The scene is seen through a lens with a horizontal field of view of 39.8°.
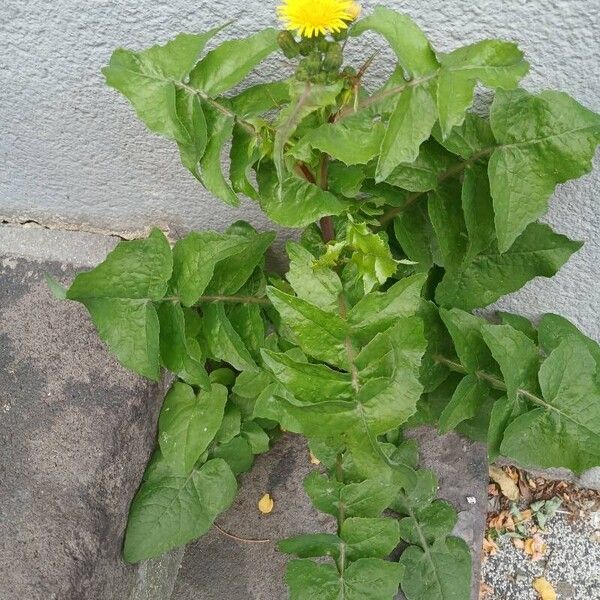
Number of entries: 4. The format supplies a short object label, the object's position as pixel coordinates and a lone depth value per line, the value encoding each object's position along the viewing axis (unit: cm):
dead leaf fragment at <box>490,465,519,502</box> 61
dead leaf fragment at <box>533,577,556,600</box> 58
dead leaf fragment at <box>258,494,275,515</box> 53
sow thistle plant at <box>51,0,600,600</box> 33
